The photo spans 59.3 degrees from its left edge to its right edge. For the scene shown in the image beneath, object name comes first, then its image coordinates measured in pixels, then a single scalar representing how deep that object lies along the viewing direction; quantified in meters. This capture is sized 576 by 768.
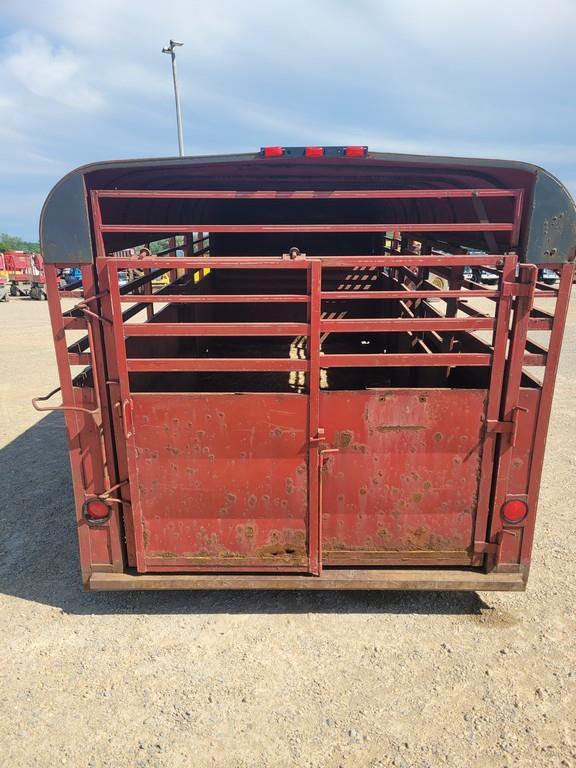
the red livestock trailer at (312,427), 2.99
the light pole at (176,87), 18.08
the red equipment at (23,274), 26.77
